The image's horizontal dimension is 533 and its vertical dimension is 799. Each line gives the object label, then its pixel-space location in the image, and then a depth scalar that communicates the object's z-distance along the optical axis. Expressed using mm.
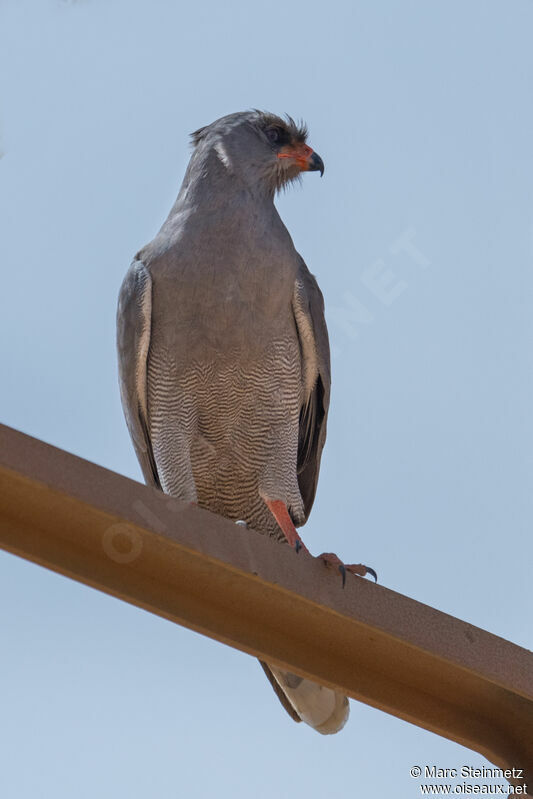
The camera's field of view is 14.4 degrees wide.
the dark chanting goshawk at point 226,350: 10172
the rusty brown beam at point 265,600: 5105
